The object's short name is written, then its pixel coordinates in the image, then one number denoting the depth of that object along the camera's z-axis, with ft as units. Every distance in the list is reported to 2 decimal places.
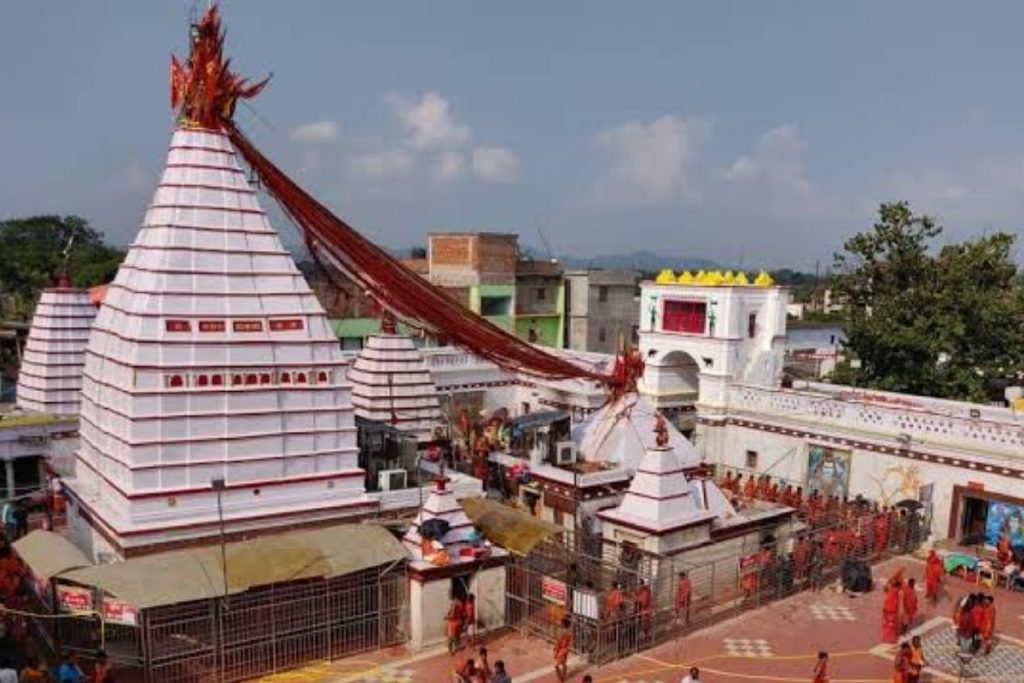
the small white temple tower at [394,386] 92.63
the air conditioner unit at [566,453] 79.41
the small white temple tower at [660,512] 60.49
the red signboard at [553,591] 55.31
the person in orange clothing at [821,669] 46.76
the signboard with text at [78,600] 46.80
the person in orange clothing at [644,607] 55.42
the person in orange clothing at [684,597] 58.03
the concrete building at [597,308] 174.91
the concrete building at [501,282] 161.58
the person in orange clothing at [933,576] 62.75
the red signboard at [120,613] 46.26
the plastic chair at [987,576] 67.77
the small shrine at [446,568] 54.44
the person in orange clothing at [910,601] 57.36
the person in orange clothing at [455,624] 53.06
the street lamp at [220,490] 54.35
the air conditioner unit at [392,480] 65.36
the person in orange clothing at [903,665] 47.70
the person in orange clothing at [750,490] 85.23
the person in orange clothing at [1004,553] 68.34
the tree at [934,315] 99.35
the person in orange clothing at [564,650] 49.62
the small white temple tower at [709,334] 98.94
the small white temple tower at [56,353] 94.27
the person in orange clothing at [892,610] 55.77
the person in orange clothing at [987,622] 53.26
